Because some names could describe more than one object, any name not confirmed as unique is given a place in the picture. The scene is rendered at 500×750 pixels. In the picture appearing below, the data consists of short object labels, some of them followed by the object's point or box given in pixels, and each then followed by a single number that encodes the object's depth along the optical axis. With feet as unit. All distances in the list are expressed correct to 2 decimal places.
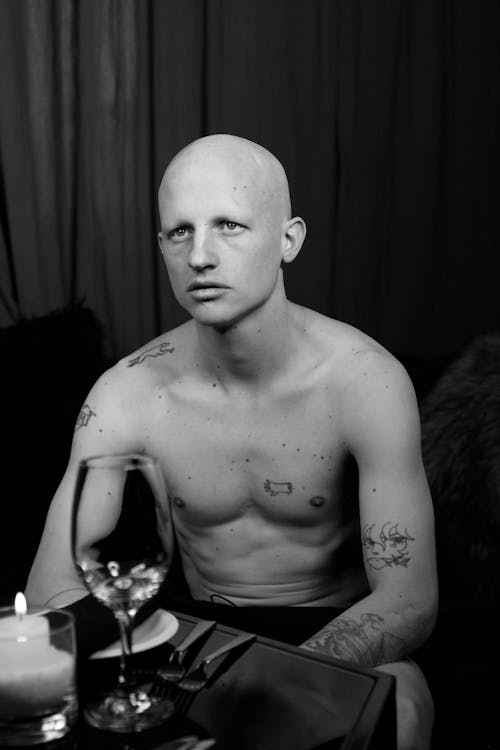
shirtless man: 5.13
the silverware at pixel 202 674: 3.20
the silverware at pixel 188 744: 2.79
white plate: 3.41
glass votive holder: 2.83
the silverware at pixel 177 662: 3.27
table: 2.94
